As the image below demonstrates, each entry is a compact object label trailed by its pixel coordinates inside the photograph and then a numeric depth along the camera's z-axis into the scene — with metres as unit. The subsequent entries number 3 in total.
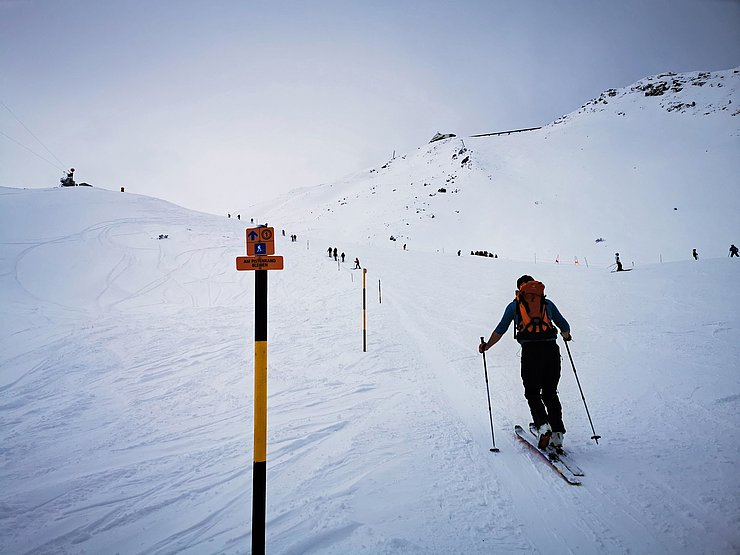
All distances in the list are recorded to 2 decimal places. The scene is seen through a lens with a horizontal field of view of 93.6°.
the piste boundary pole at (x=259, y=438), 2.68
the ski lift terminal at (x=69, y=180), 41.81
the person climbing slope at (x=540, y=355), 4.61
